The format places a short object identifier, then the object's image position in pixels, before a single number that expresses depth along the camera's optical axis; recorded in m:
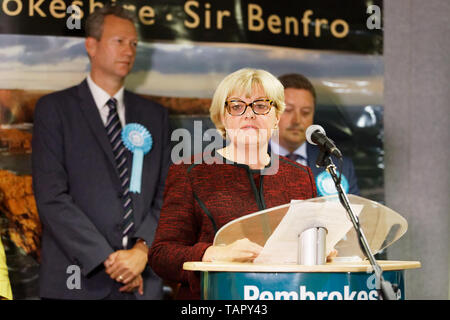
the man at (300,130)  4.64
